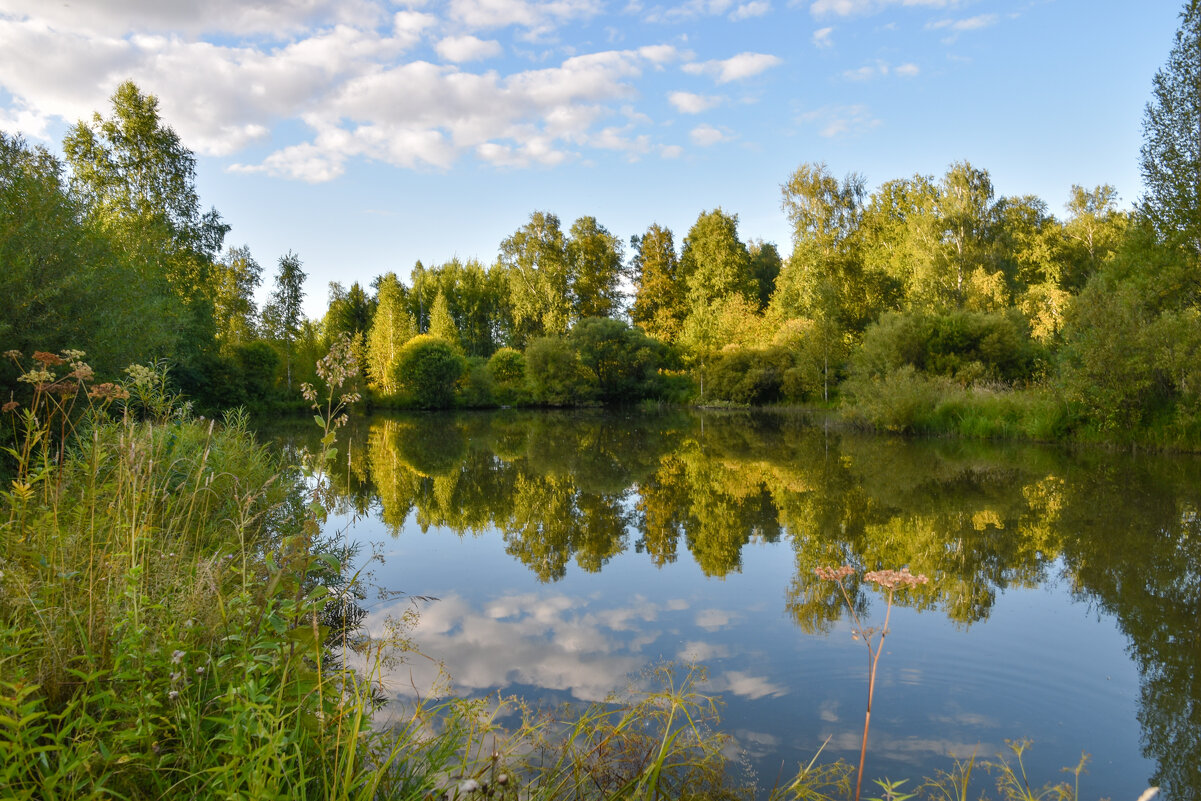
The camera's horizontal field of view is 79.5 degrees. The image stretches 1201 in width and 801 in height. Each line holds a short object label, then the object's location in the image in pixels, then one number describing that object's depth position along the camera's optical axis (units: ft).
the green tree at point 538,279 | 144.66
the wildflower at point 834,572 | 7.98
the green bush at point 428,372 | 116.47
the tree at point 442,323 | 147.74
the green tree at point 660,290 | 147.74
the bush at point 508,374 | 125.39
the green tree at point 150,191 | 70.49
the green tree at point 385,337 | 137.18
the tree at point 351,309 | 166.91
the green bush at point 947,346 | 73.31
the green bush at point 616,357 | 119.96
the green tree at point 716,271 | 130.82
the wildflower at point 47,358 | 8.13
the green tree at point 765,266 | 156.87
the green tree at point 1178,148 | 52.03
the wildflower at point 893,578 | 7.97
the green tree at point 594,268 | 153.48
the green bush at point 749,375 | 105.91
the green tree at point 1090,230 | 110.22
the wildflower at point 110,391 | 8.55
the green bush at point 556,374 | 118.73
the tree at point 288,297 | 132.77
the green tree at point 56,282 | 22.31
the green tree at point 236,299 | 101.65
